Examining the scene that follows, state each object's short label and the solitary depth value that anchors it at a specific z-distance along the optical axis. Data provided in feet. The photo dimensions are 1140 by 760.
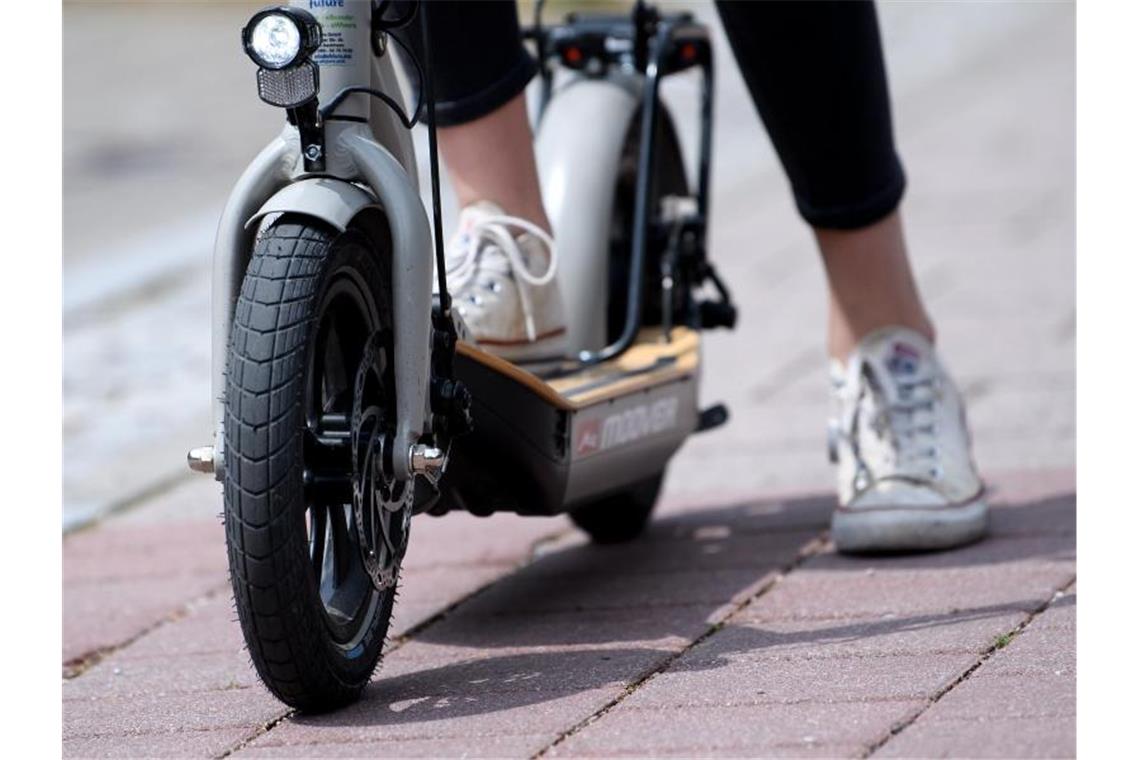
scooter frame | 19.76
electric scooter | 19.50
